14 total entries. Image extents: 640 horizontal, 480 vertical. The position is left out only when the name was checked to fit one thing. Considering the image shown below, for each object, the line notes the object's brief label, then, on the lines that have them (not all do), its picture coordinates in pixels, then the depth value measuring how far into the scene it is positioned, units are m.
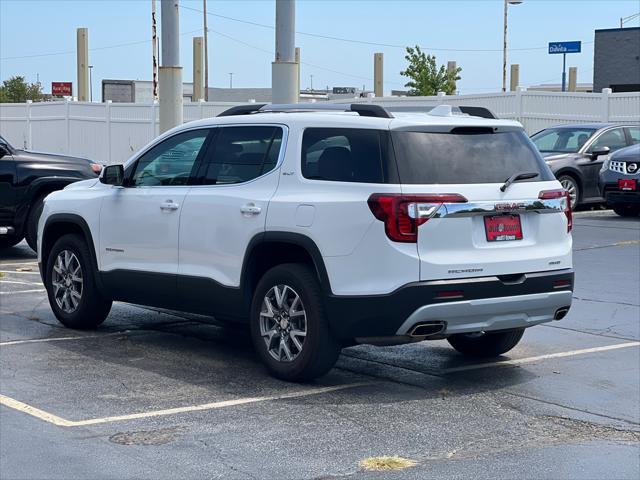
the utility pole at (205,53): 68.62
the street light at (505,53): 57.84
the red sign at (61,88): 60.66
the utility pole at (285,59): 14.67
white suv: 7.35
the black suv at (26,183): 14.70
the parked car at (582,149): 20.62
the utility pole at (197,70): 57.69
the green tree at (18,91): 78.62
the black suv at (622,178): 19.08
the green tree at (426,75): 59.62
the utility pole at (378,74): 49.91
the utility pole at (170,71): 15.86
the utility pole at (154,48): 43.62
